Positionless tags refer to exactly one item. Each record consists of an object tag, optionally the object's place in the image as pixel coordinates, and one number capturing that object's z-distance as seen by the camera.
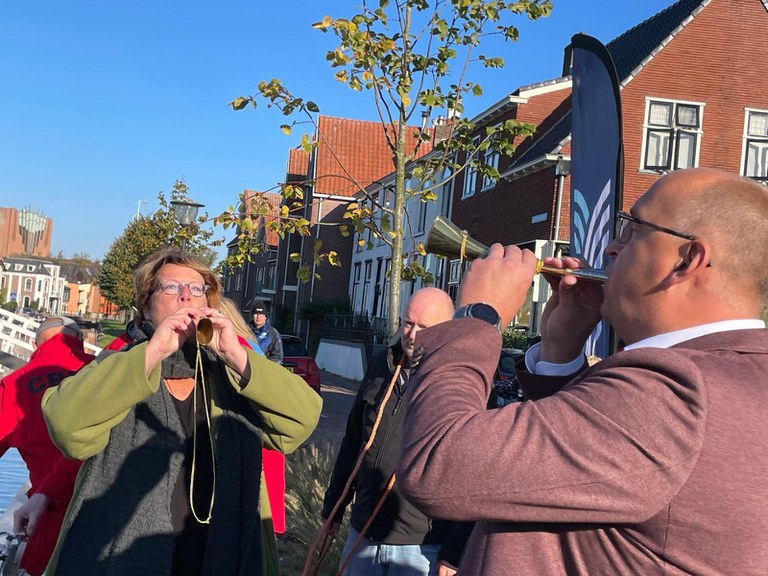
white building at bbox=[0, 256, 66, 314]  130.88
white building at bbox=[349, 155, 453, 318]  29.88
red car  17.67
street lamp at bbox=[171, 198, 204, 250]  13.11
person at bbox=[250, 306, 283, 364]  11.74
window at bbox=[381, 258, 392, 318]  35.41
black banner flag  3.97
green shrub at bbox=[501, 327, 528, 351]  21.47
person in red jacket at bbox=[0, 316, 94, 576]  3.21
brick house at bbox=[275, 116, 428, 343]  43.69
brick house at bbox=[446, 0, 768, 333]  20.78
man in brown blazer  1.34
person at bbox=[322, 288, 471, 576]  3.46
